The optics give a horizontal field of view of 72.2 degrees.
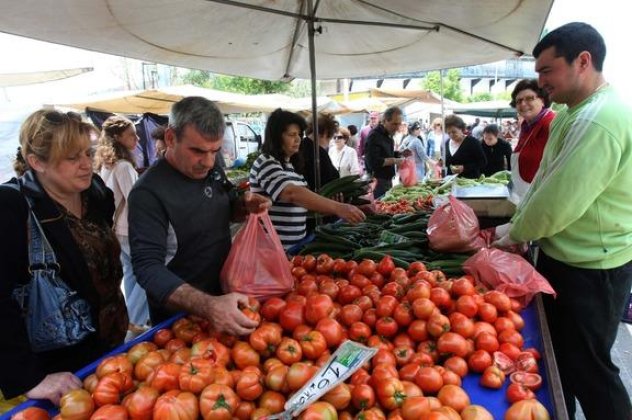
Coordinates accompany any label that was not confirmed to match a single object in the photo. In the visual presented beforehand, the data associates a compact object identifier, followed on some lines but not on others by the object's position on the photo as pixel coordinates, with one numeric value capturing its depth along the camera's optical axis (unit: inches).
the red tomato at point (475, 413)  48.3
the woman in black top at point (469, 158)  296.7
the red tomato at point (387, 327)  68.3
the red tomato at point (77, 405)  50.3
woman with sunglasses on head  61.1
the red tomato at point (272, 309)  72.2
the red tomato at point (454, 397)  51.1
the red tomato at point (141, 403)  48.9
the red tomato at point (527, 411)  48.6
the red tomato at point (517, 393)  53.7
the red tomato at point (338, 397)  49.1
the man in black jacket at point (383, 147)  278.5
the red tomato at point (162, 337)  70.3
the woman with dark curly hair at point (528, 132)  149.6
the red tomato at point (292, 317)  68.8
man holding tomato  66.0
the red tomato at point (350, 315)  70.7
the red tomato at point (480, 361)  60.6
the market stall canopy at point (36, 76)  327.6
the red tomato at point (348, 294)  79.1
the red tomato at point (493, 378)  57.3
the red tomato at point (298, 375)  52.0
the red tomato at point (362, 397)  50.3
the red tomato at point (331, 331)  63.7
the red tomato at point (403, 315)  69.2
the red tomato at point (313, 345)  60.7
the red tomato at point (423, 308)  67.9
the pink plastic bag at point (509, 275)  79.6
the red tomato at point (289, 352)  59.2
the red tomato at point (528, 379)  56.3
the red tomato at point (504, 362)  60.1
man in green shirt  78.1
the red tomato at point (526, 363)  59.8
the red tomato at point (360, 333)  67.3
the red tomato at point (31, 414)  51.4
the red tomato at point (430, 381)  54.5
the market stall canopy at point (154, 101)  429.4
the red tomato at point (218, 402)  47.6
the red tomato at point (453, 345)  62.1
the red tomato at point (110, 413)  48.1
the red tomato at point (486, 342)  63.6
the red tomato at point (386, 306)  71.2
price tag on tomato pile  46.8
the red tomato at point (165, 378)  52.4
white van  619.3
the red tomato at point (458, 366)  59.7
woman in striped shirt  122.7
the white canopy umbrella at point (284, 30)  128.6
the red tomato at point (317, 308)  68.6
